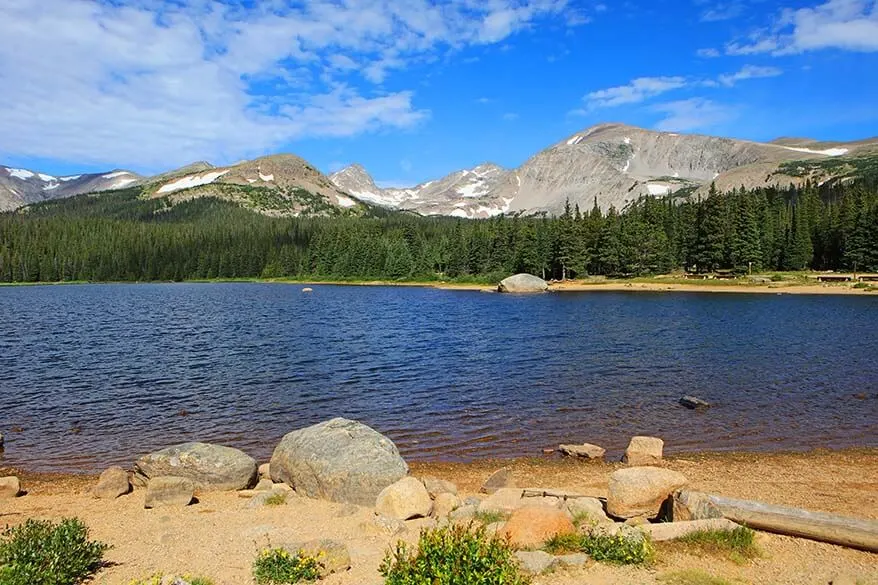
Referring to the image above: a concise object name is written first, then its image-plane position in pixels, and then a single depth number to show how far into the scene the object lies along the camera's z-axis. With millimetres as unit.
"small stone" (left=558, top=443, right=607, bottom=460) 22344
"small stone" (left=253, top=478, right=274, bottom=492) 18862
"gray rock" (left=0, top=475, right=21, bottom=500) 18797
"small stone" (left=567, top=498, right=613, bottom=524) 14588
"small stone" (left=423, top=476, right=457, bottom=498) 17859
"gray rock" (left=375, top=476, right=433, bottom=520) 15531
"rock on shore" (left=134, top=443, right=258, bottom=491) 19078
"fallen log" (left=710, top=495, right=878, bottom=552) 12188
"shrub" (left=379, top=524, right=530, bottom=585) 9328
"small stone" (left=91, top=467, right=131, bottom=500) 18750
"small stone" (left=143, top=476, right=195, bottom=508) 17375
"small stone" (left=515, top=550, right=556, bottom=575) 11266
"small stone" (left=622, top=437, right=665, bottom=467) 21172
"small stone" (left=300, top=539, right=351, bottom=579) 11555
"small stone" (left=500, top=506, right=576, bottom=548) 12711
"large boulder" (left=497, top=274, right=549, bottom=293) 124812
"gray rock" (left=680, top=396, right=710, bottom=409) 28844
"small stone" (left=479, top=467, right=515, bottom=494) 18703
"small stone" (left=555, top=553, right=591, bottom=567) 11664
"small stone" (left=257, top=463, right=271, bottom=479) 20412
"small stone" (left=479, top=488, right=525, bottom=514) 15164
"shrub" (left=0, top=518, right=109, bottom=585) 9852
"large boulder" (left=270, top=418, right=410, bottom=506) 17281
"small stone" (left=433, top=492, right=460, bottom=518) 16047
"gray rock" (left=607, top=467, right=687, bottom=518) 14664
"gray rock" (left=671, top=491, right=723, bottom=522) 13234
